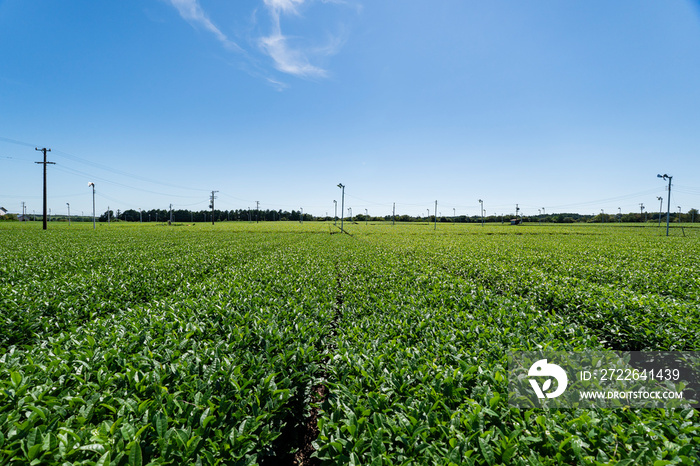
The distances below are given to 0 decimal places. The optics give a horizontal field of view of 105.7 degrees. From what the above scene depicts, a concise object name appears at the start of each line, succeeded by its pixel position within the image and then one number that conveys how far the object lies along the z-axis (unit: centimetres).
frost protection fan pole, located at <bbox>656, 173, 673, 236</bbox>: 3815
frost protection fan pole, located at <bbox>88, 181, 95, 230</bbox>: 5609
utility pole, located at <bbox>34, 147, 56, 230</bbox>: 4606
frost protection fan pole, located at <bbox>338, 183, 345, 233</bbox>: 4759
